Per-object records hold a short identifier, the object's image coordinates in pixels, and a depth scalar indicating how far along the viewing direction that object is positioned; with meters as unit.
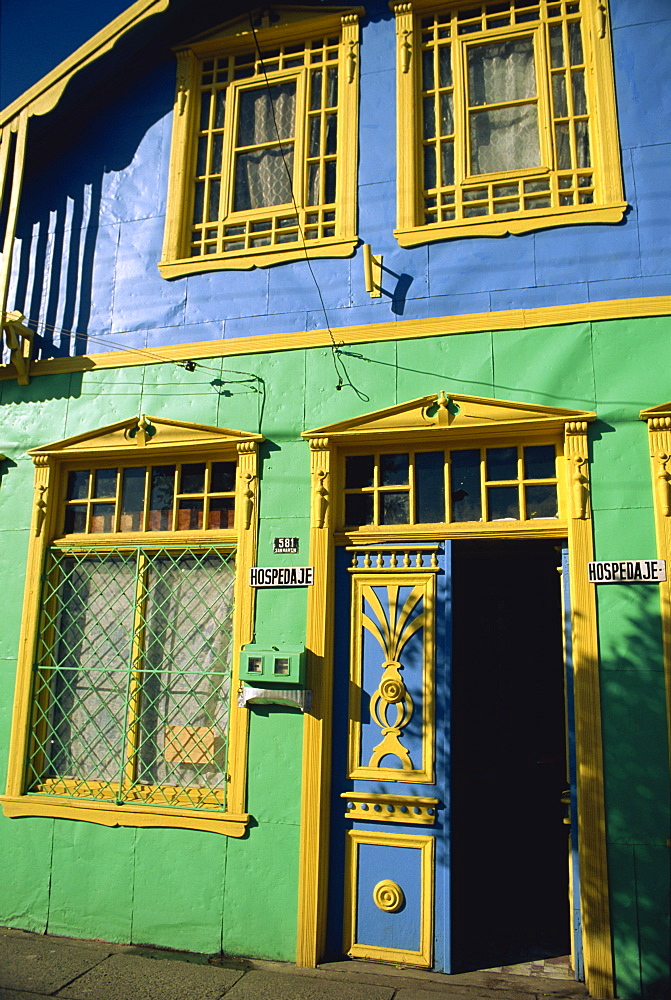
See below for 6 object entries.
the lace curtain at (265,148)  7.07
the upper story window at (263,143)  6.79
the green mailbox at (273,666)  5.68
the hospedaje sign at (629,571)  5.27
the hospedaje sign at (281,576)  6.00
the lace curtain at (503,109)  6.50
